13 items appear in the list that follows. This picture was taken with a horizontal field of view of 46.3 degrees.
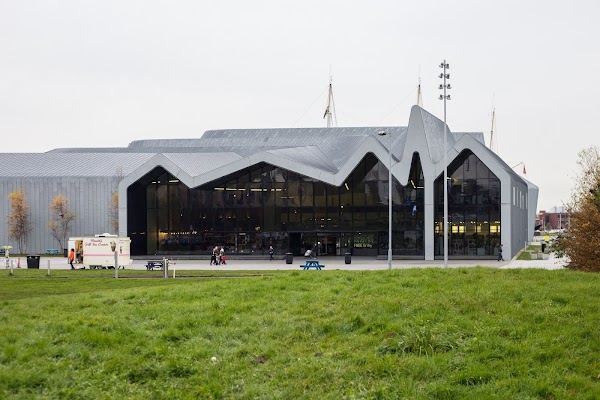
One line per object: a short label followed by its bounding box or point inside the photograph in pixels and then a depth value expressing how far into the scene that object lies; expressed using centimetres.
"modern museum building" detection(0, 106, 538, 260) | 5934
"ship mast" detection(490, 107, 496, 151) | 15600
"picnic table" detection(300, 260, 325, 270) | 4340
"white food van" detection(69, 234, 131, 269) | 4606
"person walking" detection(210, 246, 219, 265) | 5494
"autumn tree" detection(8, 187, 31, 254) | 8150
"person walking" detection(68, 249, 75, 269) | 4631
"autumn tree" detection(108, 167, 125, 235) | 8269
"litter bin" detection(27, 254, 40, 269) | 4825
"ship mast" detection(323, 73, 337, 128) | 11511
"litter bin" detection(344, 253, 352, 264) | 5391
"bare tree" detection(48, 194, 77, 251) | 8262
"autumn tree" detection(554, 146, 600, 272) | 3319
